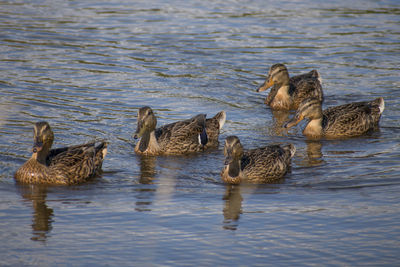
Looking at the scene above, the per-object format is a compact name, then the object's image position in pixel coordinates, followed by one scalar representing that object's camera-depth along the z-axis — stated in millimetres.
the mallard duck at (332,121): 13914
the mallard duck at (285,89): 15945
